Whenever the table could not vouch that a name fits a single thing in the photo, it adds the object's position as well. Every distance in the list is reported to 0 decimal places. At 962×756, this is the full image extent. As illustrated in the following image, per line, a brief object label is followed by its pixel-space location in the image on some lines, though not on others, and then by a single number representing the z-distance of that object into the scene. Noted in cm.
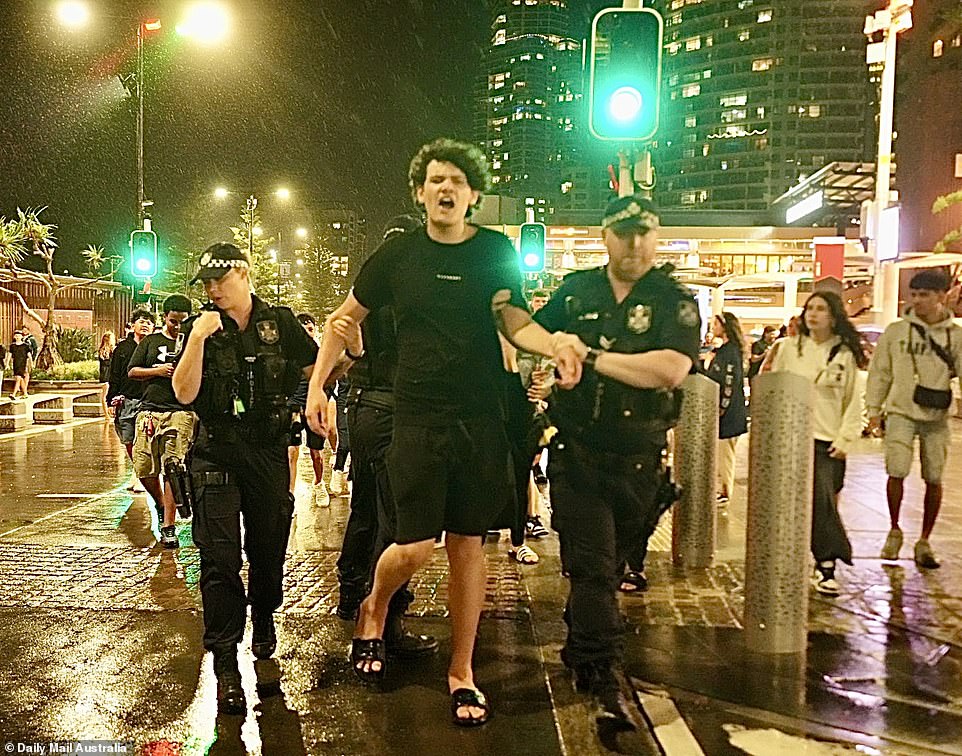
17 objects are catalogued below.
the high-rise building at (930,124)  4997
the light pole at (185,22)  1432
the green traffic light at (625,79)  652
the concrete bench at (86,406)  2031
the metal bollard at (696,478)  651
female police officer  432
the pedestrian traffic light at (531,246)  2353
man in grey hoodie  686
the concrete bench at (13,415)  1719
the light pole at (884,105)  1784
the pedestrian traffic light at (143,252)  1817
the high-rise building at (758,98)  13838
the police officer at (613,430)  418
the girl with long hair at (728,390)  933
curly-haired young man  398
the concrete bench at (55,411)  1859
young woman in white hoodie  605
